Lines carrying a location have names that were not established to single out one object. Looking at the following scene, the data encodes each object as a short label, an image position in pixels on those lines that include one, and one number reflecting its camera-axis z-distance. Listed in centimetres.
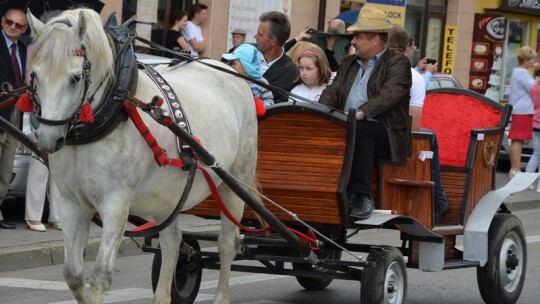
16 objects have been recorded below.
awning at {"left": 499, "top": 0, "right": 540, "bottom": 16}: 2892
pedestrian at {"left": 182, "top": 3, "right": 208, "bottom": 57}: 1860
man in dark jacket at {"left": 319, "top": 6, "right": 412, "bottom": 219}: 802
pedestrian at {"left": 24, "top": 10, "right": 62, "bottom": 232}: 1146
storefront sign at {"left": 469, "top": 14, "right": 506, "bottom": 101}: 2847
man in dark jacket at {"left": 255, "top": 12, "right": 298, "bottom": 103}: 945
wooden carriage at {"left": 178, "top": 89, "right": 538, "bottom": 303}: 788
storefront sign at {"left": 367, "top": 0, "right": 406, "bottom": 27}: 2492
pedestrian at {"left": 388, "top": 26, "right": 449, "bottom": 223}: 877
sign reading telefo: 2811
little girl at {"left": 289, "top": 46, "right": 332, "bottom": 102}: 912
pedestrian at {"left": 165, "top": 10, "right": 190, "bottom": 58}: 1816
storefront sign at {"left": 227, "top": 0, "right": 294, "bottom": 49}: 2086
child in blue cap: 898
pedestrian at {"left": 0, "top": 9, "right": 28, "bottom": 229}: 1086
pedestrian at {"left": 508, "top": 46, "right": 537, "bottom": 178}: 1864
